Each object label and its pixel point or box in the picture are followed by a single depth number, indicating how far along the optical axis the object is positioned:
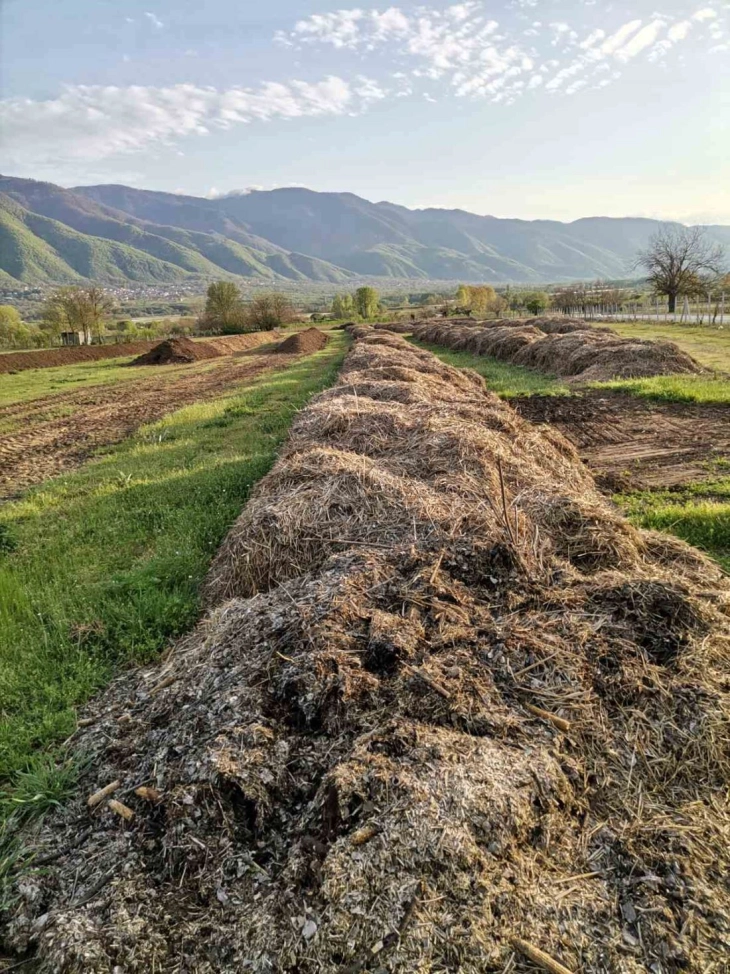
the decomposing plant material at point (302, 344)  36.66
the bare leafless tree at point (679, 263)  47.16
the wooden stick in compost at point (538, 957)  1.75
